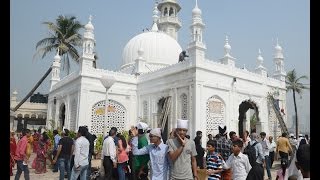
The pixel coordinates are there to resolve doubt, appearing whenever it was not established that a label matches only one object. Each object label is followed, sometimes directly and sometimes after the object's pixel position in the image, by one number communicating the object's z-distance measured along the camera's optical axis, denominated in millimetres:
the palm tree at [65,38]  17777
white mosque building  12125
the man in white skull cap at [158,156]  3453
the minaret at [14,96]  25849
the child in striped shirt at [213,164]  3920
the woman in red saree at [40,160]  8556
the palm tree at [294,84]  23168
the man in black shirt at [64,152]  6399
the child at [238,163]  3578
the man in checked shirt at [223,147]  4693
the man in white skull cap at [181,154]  3304
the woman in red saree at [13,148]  6111
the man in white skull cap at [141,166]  4182
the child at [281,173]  3718
